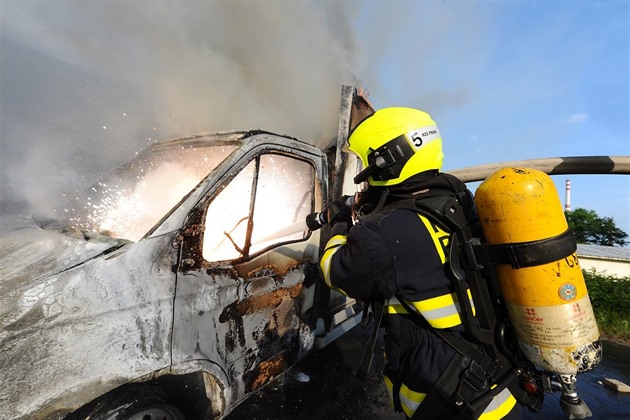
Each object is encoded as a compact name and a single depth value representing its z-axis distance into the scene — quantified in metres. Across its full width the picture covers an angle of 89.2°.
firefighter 1.33
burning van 1.33
